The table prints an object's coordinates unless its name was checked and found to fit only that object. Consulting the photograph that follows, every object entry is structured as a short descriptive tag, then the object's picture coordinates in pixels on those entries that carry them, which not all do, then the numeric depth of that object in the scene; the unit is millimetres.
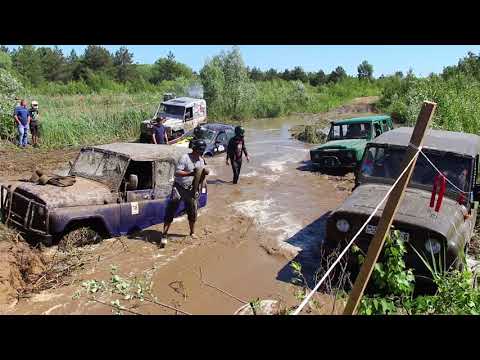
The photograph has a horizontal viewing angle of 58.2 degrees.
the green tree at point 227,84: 29359
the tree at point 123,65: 61062
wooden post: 2754
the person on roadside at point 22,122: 15961
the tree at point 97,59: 59094
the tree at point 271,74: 70038
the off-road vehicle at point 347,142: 12969
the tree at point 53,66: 57594
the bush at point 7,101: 17000
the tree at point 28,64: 50934
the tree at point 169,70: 64250
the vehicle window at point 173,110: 18125
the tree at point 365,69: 66600
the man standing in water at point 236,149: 11805
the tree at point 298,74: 65712
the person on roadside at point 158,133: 12672
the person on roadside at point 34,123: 16906
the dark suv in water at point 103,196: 6676
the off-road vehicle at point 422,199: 5398
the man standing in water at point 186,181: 7676
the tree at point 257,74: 68538
